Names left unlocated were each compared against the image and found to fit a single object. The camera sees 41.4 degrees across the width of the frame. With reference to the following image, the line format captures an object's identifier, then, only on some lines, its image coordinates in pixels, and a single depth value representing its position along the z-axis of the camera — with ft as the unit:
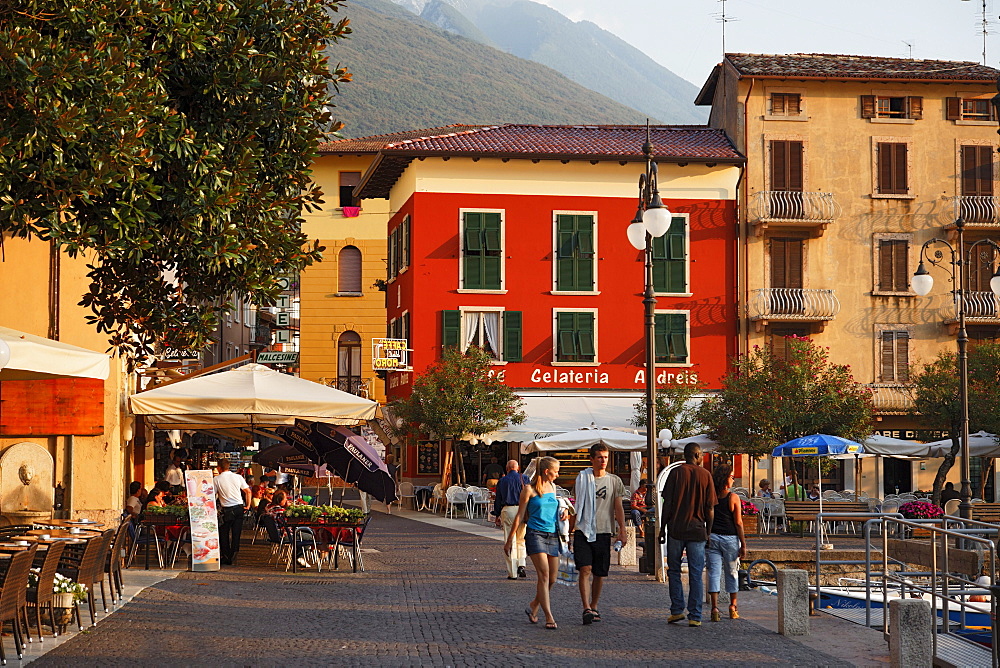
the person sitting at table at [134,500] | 62.04
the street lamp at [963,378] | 74.28
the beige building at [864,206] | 132.16
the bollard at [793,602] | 37.47
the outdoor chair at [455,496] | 109.81
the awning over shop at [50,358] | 37.01
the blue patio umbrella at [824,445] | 92.48
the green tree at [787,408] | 108.27
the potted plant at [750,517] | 84.28
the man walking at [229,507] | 60.49
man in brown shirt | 40.16
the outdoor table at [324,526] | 56.54
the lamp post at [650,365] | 56.08
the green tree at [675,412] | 114.62
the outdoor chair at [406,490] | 122.52
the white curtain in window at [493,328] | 128.98
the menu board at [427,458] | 133.08
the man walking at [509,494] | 63.46
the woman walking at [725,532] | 40.96
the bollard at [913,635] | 28.71
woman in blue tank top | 39.47
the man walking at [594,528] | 40.09
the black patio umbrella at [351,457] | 64.03
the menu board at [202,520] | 55.67
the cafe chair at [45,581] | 34.40
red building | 129.08
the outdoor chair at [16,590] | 30.60
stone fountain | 61.57
